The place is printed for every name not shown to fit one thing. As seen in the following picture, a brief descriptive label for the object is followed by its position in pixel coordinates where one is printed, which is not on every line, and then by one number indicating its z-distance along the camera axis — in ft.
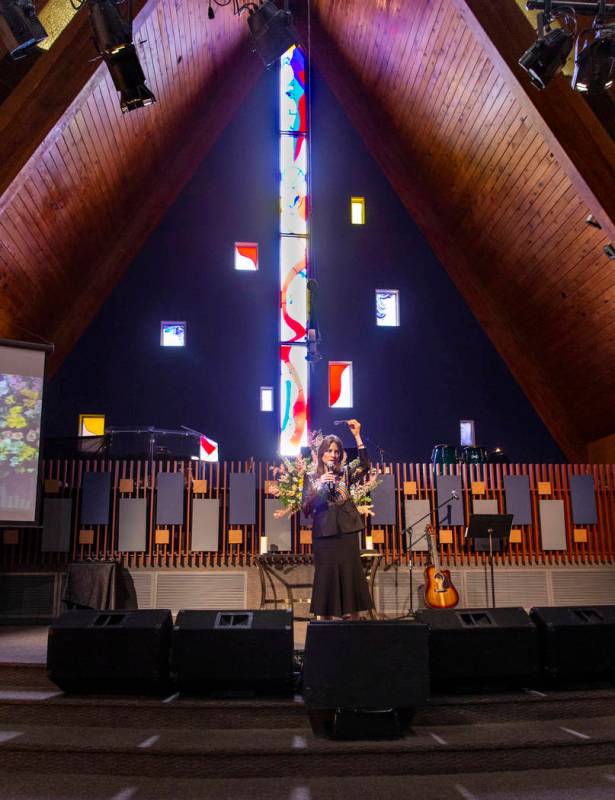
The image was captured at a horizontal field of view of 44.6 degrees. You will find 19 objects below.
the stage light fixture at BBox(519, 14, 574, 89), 17.83
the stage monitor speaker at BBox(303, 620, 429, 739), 11.28
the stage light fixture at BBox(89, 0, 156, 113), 18.35
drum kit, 30.30
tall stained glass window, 35.32
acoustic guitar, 23.15
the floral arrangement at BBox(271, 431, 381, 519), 21.89
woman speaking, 15.74
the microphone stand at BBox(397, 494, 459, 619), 25.44
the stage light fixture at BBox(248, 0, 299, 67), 20.74
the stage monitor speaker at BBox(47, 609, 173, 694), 12.89
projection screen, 24.03
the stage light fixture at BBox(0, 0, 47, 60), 16.83
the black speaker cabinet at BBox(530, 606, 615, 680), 13.33
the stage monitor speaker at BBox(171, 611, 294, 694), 12.85
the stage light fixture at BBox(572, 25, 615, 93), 17.38
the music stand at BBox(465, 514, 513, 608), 22.53
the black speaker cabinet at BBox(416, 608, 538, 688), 13.10
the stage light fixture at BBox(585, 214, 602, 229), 26.80
